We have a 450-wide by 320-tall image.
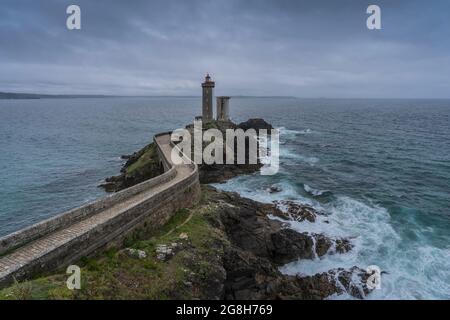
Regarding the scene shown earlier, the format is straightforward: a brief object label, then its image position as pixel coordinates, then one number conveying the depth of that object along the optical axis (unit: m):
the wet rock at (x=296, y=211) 32.09
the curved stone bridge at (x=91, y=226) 16.08
